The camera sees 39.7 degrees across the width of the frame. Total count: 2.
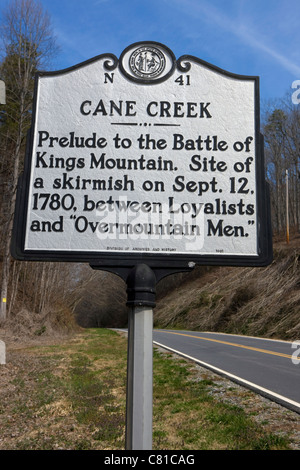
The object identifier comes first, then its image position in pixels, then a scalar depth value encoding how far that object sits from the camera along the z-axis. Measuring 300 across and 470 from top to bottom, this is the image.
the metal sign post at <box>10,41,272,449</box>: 2.29
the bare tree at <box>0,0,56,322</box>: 16.42
